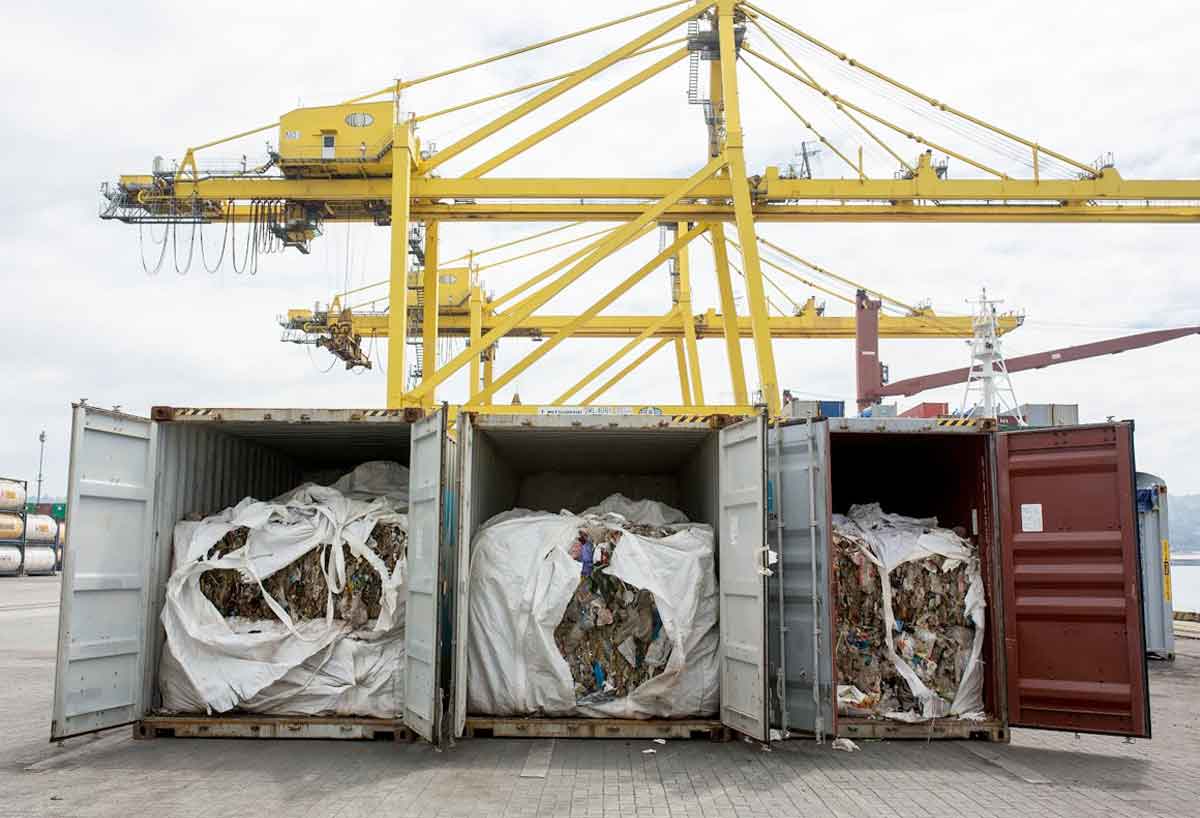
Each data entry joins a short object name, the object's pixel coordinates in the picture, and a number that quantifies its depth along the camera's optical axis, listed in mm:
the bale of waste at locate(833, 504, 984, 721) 7934
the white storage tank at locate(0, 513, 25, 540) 37375
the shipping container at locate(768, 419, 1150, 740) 7449
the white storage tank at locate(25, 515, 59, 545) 39750
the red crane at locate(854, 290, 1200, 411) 30969
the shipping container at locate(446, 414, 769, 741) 7281
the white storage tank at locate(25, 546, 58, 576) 39688
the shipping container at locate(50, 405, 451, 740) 7277
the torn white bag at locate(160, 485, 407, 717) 7730
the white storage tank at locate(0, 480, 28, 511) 37844
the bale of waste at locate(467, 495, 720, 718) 7844
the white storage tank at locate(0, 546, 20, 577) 37625
